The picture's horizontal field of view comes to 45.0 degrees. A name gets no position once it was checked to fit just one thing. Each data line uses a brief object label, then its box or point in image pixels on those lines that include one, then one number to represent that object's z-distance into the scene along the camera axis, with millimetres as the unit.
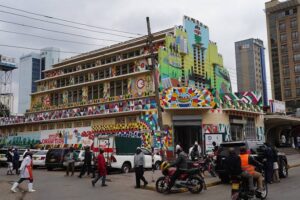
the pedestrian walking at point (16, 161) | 22469
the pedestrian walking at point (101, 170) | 16156
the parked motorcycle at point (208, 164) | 18291
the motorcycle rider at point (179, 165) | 13469
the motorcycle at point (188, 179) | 13523
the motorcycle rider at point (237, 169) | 10242
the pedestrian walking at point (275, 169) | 15651
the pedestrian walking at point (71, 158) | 21491
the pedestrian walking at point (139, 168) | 15453
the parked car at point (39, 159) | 27297
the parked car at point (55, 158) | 25047
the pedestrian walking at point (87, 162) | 19969
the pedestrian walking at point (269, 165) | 15344
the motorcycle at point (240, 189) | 10057
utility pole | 19656
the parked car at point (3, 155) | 29266
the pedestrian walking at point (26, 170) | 13711
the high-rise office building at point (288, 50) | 96688
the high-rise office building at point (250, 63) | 124888
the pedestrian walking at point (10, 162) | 22156
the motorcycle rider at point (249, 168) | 10974
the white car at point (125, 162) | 21820
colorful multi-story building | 31844
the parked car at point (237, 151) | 15836
